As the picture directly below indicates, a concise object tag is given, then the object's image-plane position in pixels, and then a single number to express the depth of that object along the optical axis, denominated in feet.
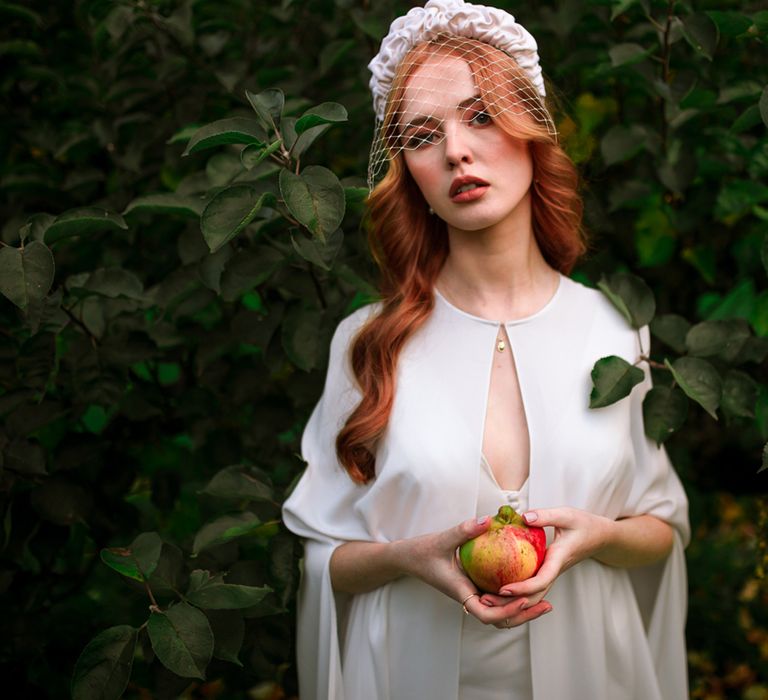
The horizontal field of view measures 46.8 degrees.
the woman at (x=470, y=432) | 5.06
